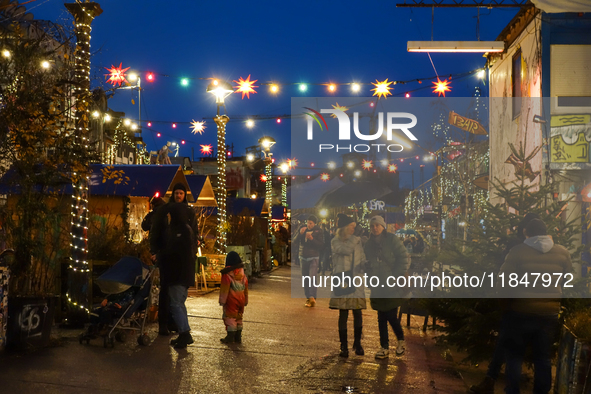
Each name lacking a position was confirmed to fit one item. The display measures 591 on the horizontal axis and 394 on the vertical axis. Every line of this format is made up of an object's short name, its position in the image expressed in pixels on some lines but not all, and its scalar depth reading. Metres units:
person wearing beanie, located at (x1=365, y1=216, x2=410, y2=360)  8.12
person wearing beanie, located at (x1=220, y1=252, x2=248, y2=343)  8.45
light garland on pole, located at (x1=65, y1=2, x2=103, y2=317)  9.00
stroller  7.83
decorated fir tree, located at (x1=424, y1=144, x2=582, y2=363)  6.95
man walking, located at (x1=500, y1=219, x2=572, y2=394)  5.59
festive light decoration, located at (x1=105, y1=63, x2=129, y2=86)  16.21
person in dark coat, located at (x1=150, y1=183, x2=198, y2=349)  8.14
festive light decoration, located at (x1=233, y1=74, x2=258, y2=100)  17.88
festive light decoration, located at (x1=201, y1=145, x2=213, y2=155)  44.63
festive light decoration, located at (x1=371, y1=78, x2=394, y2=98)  16.88
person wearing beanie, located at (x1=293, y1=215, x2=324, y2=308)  14.58
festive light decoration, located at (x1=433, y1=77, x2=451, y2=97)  17.66
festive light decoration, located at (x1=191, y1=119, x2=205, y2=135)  31.12
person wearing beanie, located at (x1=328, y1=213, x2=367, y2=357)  8.13
